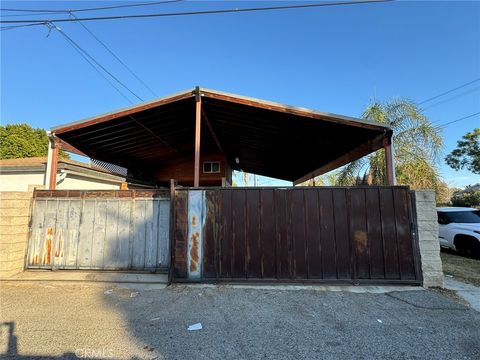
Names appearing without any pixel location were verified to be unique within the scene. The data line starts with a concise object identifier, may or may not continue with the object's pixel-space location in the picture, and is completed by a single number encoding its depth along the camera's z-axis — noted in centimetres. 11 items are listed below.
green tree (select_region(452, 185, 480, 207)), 1884
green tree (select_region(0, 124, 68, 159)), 2128
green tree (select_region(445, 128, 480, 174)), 1847
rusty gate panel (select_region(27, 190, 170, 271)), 584
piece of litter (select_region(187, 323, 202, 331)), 341
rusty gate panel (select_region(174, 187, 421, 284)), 523
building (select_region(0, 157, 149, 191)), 907
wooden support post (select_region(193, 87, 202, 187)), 613
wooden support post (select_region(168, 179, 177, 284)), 532
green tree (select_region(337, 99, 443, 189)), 1260
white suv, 803
